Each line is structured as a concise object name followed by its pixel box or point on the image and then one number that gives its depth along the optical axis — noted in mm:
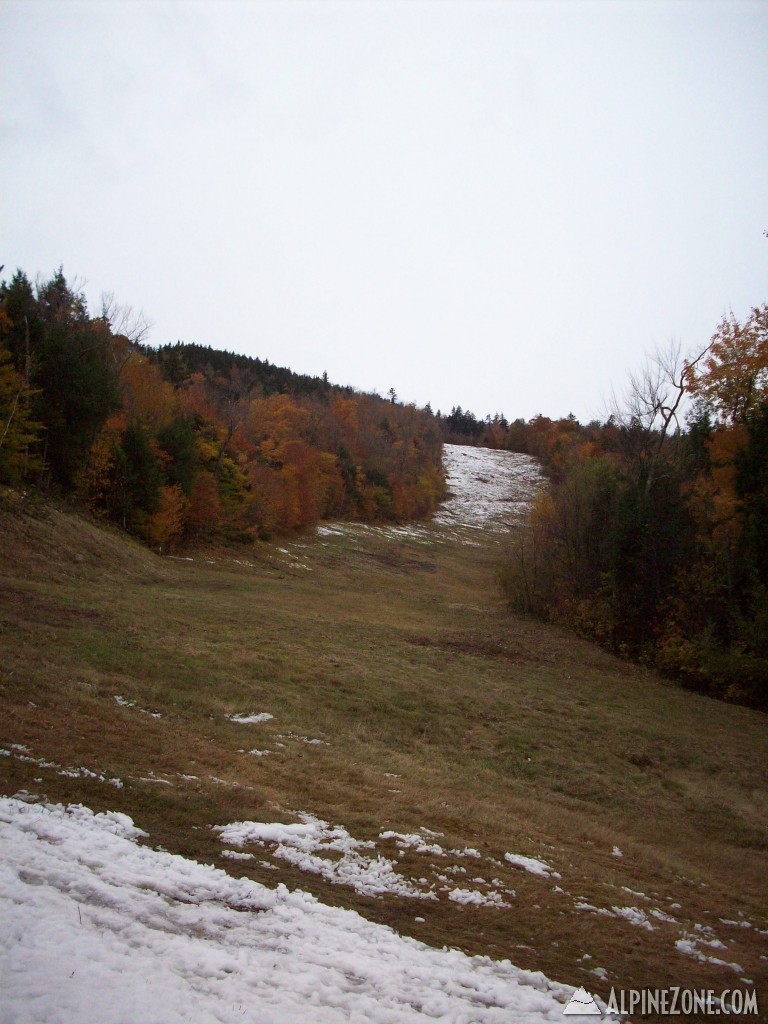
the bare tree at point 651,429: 29750
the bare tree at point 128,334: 43750
